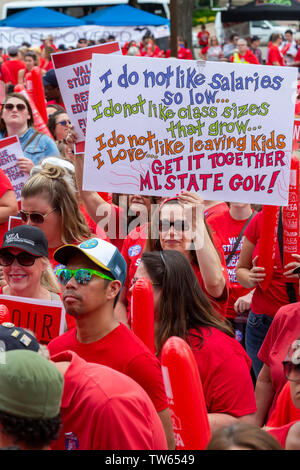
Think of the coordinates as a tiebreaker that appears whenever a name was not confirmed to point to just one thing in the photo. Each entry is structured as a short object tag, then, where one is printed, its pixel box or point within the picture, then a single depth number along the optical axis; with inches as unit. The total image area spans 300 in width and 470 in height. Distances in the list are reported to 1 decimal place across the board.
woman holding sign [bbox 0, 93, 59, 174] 281.7
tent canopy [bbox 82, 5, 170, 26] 1058.1
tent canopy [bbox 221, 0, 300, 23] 1074.1
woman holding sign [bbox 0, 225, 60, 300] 157.0
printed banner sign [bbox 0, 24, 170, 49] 1001.5
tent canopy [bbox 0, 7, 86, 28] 1046.4
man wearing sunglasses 124.2
